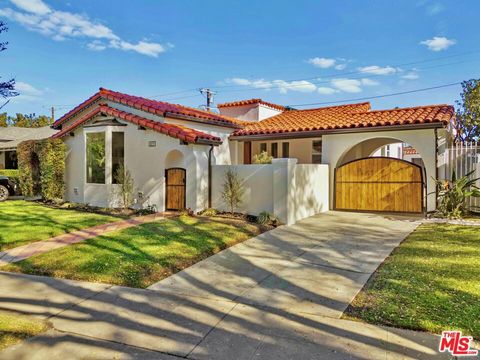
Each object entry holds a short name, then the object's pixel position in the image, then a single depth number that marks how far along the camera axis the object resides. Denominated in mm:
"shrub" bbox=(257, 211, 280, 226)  10984
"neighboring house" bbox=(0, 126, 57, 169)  28391
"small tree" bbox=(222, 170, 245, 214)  12078
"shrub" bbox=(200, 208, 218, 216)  12227
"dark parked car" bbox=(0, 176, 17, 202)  17219
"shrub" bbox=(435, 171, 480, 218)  11531
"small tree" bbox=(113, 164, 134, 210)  13469
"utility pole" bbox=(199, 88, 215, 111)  36188
